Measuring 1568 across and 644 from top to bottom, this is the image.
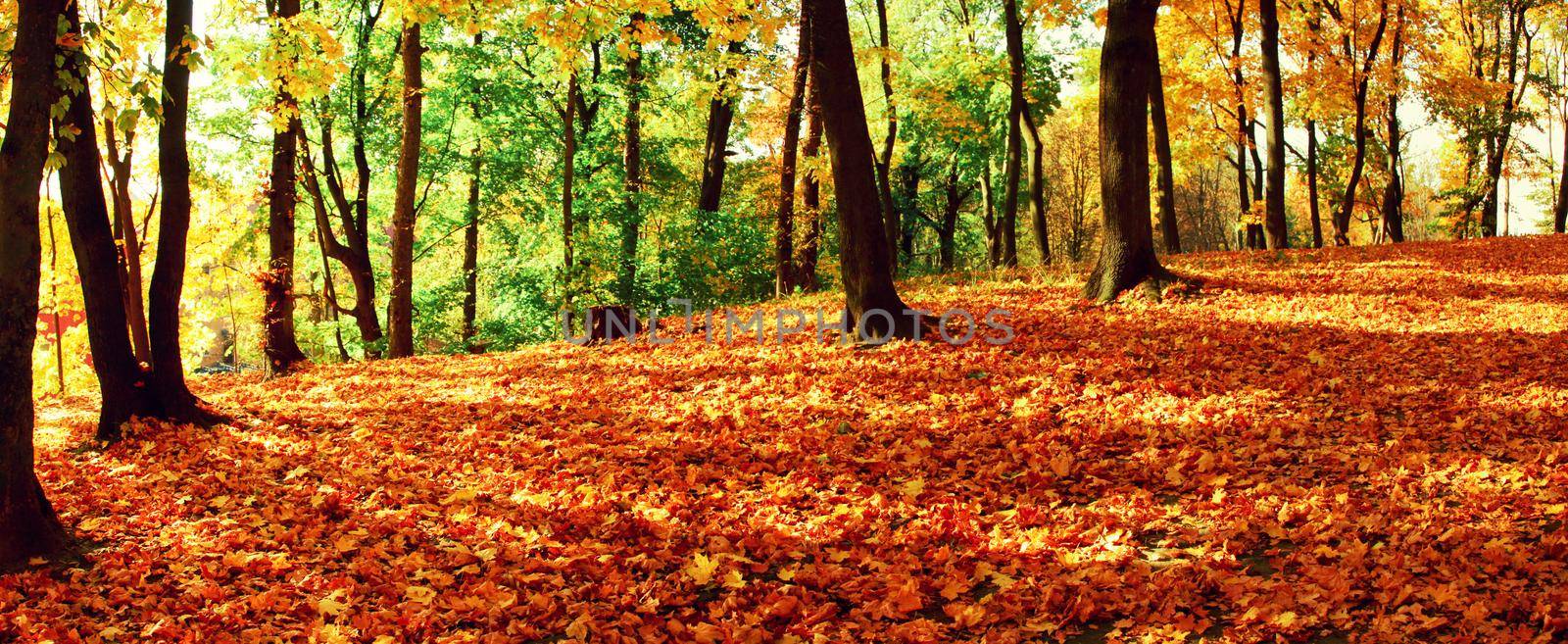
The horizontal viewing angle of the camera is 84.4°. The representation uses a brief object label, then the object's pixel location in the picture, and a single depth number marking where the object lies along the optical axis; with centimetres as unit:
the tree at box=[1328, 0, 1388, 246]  1975
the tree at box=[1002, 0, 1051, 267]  1623
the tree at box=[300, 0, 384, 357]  1485
